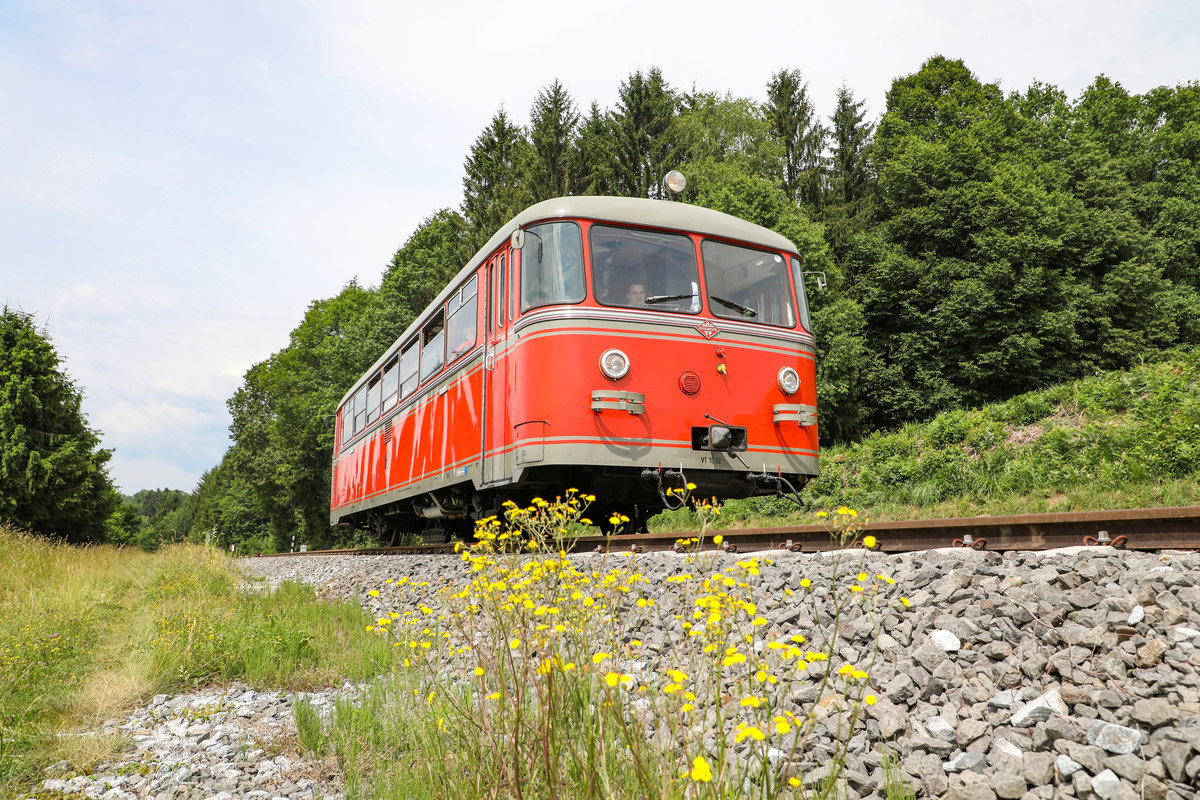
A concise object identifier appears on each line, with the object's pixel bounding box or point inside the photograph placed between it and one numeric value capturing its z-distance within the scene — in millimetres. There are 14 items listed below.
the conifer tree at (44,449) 26547
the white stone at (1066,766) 2199
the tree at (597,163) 28875
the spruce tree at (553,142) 29109
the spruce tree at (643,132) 29906
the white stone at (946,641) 2943
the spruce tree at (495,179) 29797
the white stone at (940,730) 2537
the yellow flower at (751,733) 1530
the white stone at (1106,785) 2086
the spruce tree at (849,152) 33000
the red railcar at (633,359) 6363
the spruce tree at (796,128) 34438
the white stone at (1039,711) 2436
